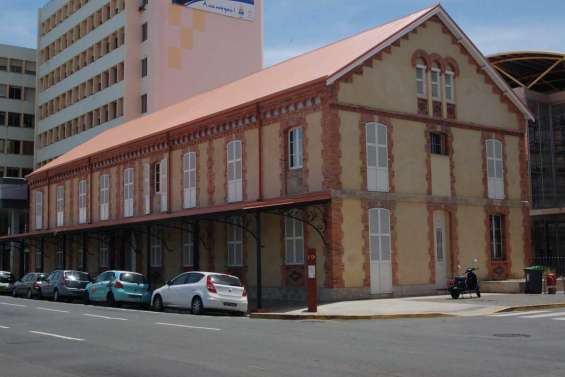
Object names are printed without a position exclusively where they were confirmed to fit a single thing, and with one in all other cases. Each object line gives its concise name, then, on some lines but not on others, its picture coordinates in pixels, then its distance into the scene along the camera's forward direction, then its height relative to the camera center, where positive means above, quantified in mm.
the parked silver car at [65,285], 31562 -910
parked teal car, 27422 -974
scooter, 25281 -957
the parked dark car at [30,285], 34344 -995
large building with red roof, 26328 +3553
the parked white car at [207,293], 22656 -991
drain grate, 14414 -1561
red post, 21500 -659
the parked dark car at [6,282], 40188 -941
